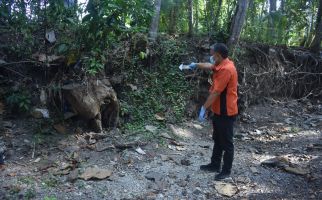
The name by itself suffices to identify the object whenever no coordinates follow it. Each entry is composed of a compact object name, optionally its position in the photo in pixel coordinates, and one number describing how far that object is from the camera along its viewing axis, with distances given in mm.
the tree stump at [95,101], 5934
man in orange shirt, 4883
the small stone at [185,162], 5623
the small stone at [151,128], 6572
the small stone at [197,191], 4773
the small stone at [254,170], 5532
